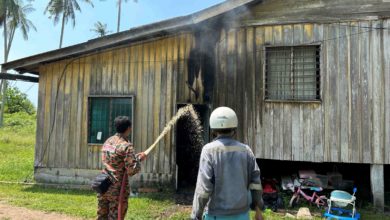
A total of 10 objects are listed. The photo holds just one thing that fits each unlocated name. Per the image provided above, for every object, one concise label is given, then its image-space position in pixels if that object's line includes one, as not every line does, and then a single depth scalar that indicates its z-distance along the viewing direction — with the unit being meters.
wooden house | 7.30
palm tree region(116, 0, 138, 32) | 39.38
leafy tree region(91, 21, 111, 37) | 44.05
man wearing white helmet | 2.93
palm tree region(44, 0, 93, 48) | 36.97
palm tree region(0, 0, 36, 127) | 32.75
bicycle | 7.25
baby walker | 6.41
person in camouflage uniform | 4.32
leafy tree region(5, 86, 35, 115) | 39.38
